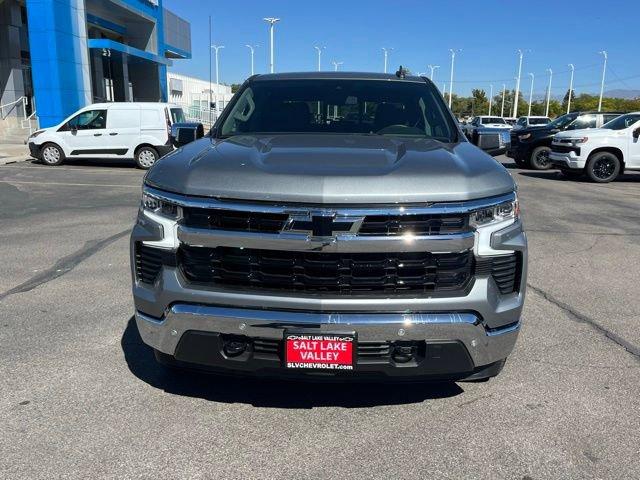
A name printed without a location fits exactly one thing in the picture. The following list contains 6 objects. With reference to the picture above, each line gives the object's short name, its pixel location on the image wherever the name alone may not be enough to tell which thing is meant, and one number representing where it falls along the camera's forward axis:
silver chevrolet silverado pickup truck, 2.71
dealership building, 23.19
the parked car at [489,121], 35.66
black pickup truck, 17.09
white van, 15.88
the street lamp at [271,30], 42.16
